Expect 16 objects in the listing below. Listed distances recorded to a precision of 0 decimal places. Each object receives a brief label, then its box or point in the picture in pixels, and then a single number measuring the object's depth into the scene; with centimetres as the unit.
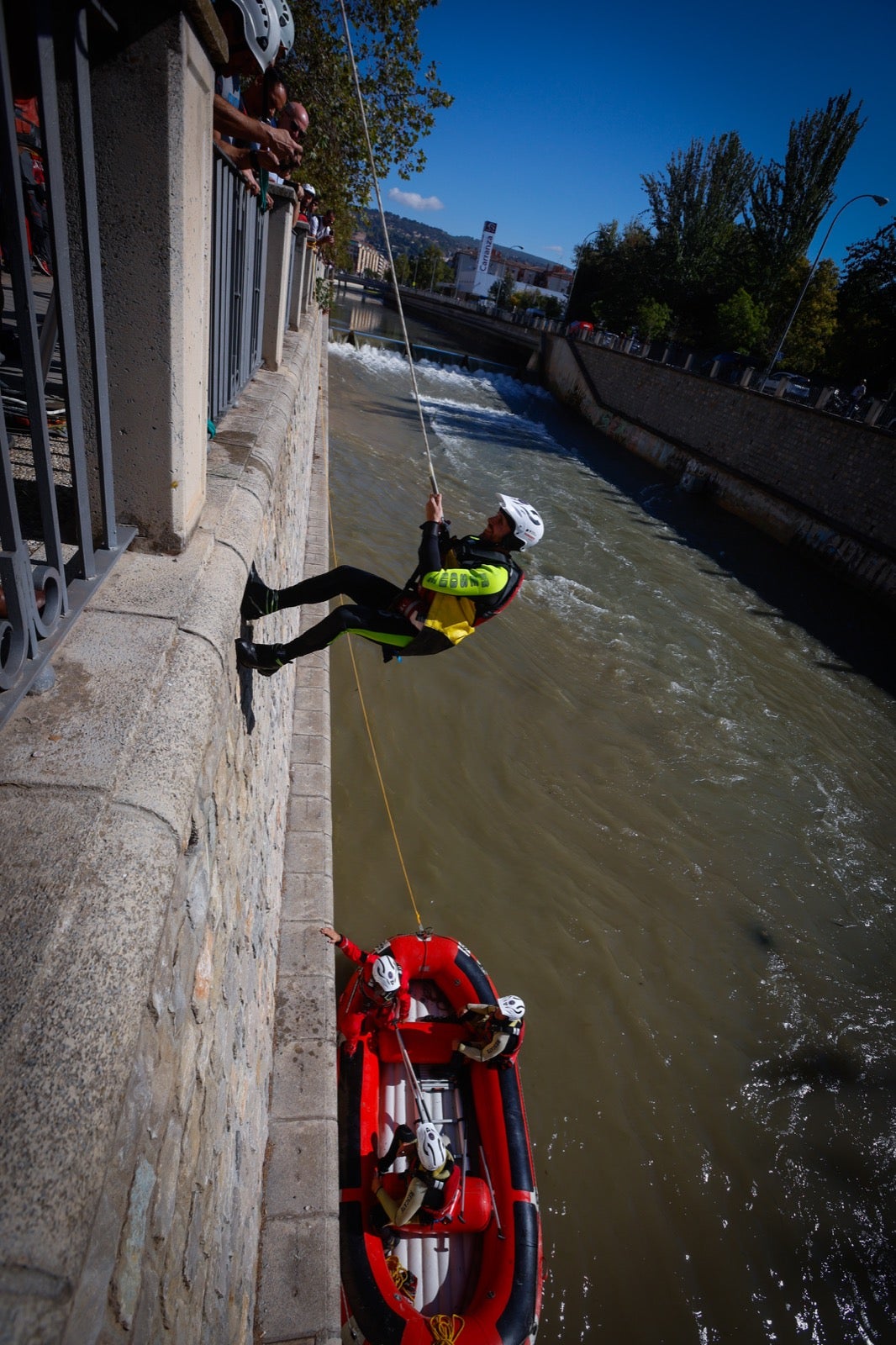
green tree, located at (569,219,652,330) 3912
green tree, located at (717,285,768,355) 3222
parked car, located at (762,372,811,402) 2059
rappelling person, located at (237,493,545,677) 344
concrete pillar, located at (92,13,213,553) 172
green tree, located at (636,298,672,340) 3516
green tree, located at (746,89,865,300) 3070
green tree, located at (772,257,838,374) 3006
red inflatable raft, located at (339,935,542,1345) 361
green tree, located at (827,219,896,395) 2780
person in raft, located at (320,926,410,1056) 446
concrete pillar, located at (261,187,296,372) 518
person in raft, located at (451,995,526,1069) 437
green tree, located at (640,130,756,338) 3656
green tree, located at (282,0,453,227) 1058
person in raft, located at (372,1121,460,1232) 365
